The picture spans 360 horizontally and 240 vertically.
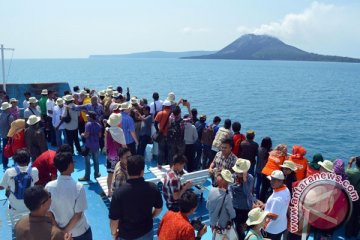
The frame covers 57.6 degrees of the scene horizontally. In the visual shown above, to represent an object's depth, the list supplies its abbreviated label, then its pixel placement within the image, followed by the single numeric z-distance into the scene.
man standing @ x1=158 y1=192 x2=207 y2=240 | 3.50
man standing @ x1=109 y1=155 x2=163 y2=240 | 3.76
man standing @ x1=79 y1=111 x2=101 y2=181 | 7.70
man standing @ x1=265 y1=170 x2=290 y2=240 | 4.65
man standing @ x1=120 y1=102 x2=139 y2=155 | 7.84
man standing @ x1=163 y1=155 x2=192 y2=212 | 4.93
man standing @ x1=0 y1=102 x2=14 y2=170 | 9.34
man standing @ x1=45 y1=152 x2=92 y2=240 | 4.02
